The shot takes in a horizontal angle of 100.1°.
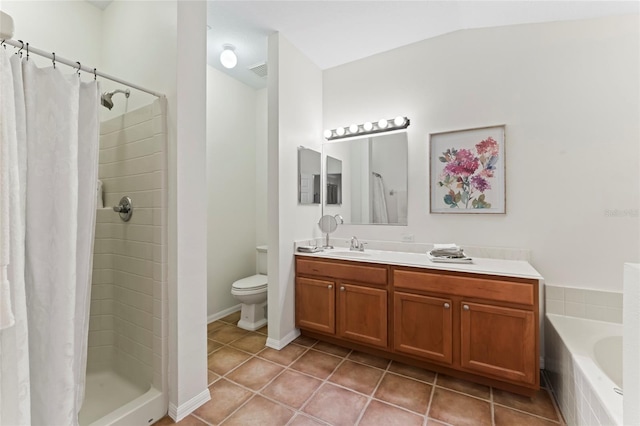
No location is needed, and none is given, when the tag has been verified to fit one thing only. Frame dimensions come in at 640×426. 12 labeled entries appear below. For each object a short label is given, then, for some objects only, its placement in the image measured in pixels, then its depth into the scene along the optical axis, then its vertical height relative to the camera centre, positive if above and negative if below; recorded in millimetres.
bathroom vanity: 1684 -737
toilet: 2635 -884
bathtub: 1142 -820
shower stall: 1578 -455
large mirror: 2586 +339
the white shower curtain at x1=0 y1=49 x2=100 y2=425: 937 -133
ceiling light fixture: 2477 +1422
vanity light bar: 2537 +841
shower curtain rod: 1100 +693
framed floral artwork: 2168 +345
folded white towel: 2121 -284
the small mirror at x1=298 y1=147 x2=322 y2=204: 2637 +367
